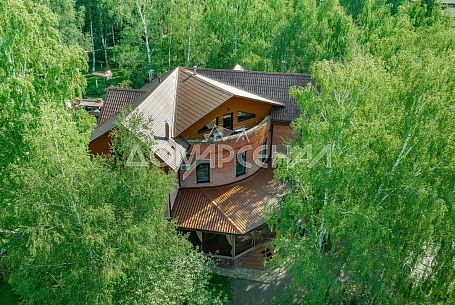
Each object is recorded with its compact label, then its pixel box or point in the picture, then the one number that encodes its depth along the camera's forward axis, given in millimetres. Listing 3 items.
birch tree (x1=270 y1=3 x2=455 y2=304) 14922
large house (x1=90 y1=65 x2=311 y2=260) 23891
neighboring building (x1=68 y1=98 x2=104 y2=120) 39350
